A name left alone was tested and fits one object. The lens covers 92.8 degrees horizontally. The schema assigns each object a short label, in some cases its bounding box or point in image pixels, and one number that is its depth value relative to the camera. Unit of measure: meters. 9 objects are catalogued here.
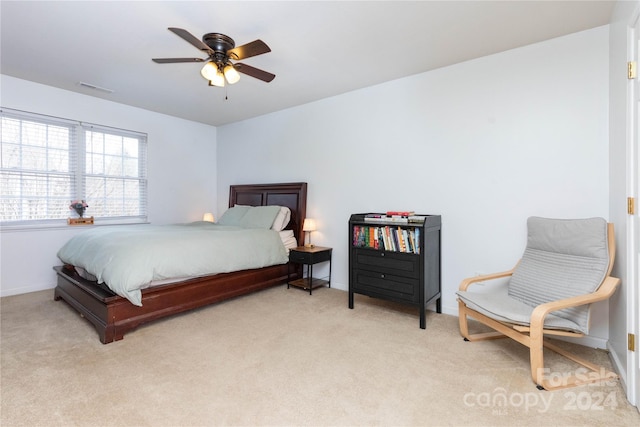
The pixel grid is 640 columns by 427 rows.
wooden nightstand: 3.80
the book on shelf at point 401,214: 3.07
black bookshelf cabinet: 2.82
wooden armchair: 1.90
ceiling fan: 2.36
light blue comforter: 2.53
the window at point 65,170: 3.73
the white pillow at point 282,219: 4.25
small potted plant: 4.11
